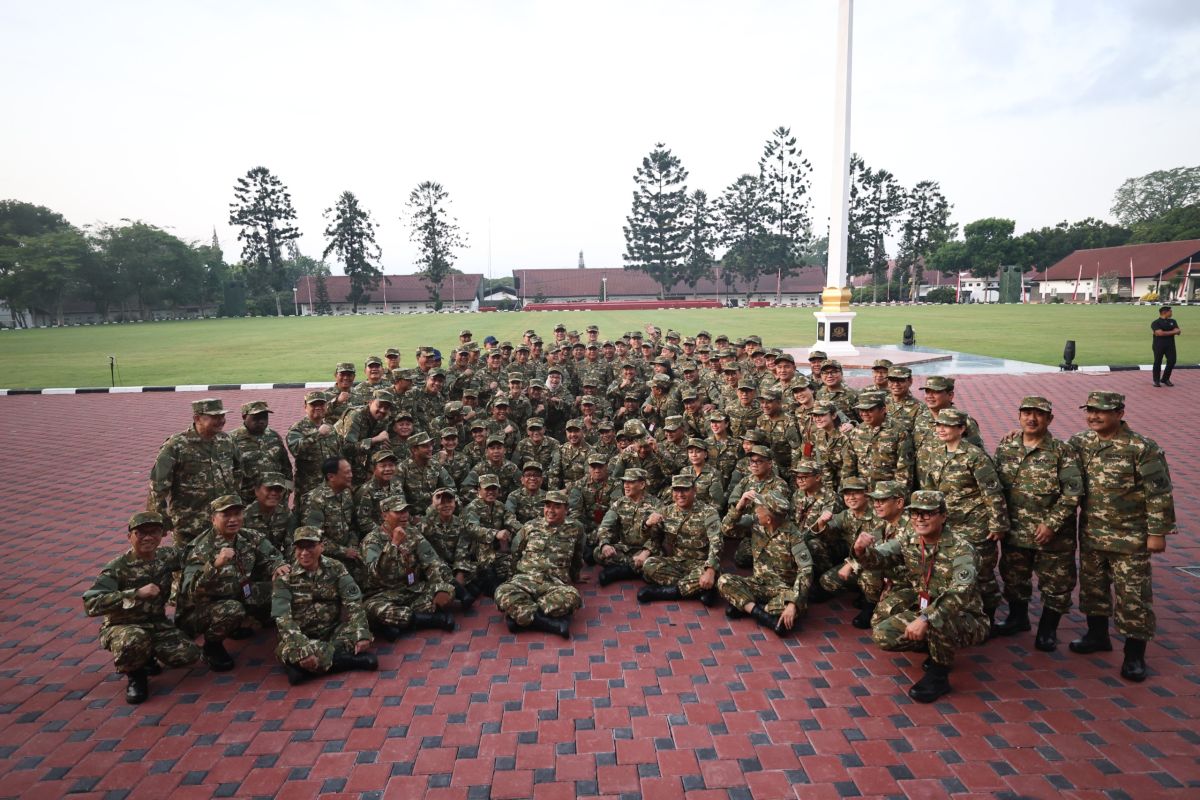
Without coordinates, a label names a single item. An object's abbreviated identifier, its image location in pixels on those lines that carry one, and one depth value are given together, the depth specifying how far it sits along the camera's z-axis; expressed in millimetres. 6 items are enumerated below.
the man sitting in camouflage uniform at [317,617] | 4410
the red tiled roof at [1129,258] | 56875
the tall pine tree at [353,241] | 67938
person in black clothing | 13844
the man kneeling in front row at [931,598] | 4105
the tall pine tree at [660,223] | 68812
